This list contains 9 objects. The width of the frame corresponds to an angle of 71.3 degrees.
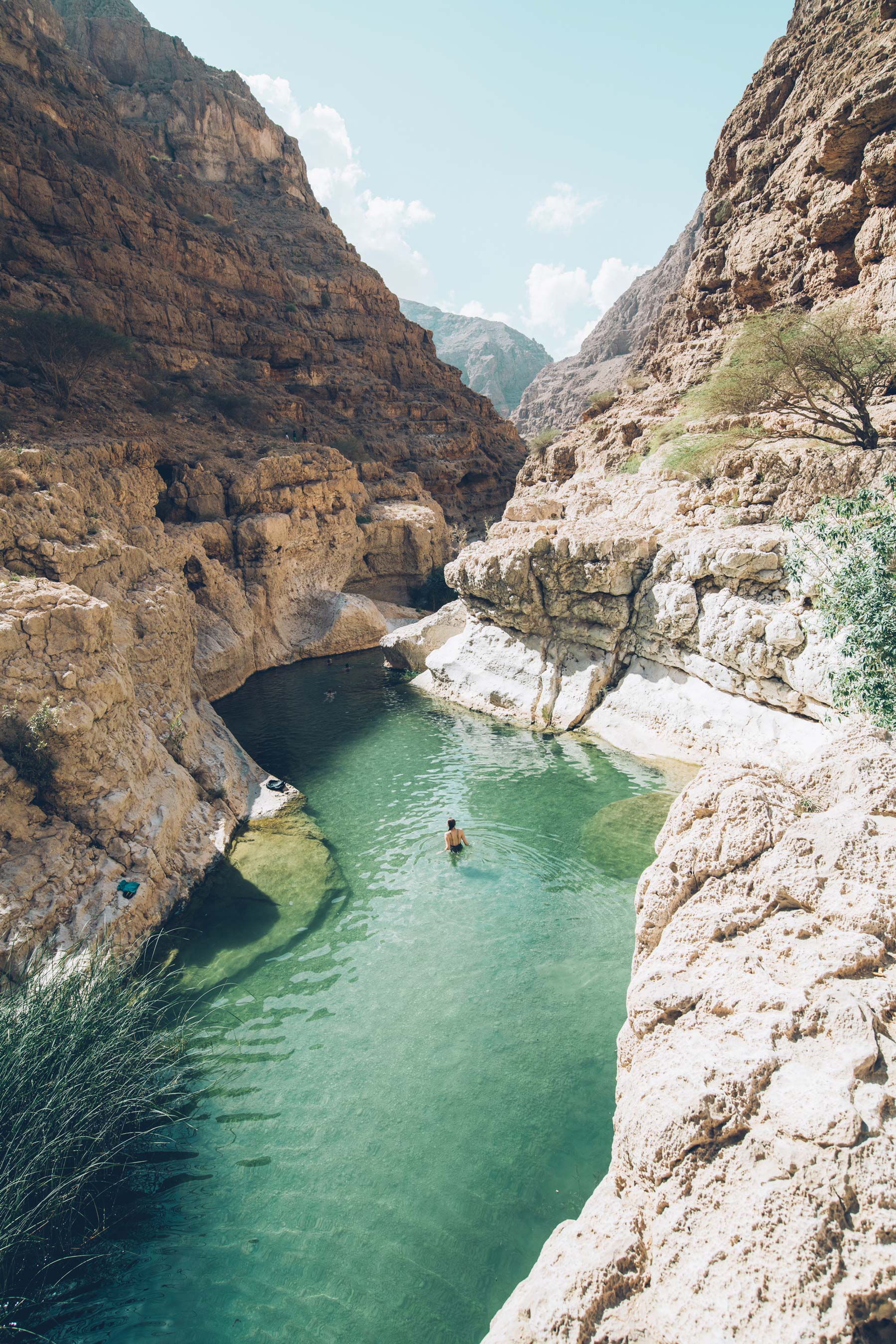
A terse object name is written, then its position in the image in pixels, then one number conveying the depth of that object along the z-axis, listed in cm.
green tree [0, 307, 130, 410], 2150
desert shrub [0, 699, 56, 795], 771
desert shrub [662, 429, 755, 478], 1650
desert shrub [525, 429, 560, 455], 3722
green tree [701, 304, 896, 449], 1408
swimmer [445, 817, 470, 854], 1021
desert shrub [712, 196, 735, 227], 2522
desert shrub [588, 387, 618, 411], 3131
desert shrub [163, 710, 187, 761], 1138
